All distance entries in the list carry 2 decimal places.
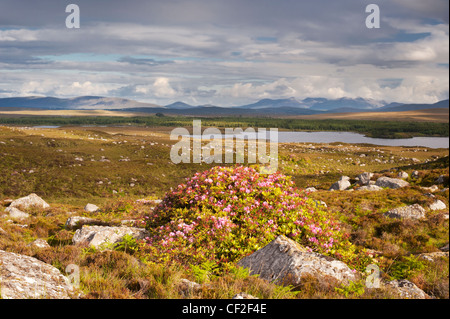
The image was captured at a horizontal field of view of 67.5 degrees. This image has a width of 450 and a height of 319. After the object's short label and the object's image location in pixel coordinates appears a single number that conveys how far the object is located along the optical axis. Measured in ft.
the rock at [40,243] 32.04
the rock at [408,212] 49.34
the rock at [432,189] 66.96
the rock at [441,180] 74.68
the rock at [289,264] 22.33
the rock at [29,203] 67.99
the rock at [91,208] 64.67
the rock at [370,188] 77.87
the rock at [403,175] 90.10
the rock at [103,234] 32.27
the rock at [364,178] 92.29
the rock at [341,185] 92.72
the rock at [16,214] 55.98
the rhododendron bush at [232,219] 27.45
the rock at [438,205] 54.19
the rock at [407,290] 22.42
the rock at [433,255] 33.32
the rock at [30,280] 17.53
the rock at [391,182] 80.18
